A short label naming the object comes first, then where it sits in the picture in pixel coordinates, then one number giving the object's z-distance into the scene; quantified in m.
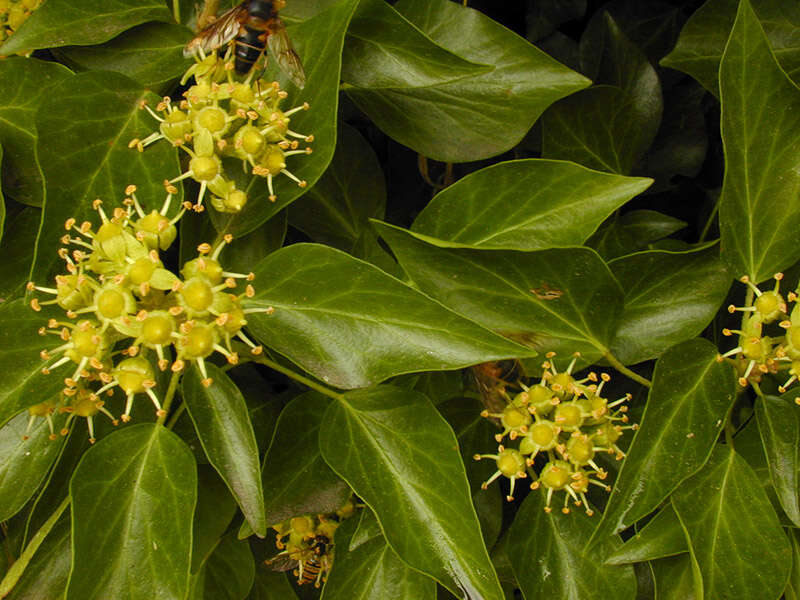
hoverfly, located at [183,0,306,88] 0.28
